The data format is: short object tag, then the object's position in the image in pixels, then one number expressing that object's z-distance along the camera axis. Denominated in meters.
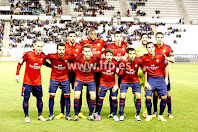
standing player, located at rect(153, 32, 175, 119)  8.30
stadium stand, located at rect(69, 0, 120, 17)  51.62
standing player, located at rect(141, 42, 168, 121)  7.94
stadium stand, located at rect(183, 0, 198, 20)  55.09
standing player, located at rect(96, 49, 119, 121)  7.93
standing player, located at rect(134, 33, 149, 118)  8.61
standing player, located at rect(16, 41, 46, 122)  7.64
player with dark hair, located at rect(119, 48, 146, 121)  7.93
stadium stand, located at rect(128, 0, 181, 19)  53.91
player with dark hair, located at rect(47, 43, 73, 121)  7.82
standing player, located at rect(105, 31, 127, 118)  8.39
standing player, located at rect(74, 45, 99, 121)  7.86
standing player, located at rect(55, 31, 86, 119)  8.17
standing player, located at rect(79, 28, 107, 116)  8.50
